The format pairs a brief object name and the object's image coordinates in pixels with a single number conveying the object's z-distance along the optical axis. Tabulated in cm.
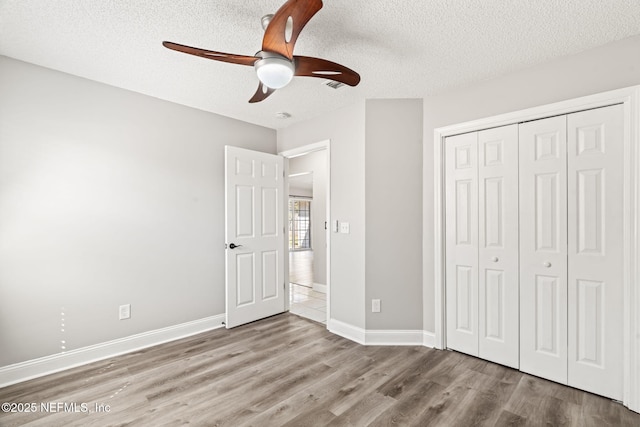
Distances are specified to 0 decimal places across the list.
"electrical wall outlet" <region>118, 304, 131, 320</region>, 284
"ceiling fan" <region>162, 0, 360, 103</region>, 142
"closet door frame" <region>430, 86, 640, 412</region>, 195
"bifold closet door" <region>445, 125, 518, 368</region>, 253
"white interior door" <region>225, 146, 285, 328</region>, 348
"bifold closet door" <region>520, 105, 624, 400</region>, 207
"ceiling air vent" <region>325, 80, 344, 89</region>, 271
